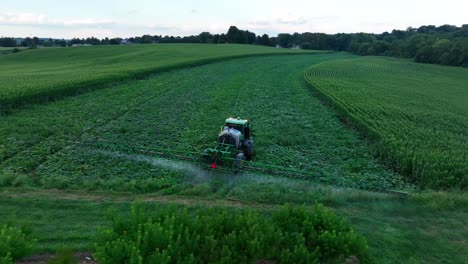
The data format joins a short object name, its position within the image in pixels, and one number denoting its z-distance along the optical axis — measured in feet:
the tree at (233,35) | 490.90
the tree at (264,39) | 524.52
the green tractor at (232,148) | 46.85
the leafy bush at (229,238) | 21.27
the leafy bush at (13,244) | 20.93
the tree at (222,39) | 488.44
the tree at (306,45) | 547.90
